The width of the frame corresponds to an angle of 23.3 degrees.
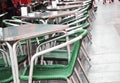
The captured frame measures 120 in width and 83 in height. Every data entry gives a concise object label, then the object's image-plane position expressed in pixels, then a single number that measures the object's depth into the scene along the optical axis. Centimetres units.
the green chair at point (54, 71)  221
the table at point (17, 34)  231
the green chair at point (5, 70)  240
